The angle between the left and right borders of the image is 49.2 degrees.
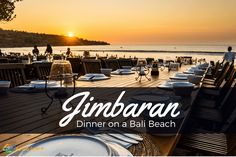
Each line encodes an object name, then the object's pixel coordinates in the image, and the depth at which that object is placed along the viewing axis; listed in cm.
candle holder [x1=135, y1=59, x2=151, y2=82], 368
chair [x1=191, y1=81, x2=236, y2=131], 336
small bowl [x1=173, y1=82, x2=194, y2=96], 235
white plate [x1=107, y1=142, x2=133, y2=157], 89
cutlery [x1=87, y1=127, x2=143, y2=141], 117
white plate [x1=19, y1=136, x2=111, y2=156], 84
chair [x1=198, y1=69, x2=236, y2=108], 408
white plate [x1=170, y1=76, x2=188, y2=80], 368
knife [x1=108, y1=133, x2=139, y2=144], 112
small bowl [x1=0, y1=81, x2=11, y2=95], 244
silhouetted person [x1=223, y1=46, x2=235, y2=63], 1380
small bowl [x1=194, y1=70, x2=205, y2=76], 482
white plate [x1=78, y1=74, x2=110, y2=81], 358
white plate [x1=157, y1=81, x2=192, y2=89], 280
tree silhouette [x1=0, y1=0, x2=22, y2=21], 1585
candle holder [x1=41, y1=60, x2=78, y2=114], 148
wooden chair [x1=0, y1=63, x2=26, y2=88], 332
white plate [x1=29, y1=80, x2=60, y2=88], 272
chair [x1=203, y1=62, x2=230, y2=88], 486
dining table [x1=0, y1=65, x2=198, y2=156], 112
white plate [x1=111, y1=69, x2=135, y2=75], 451
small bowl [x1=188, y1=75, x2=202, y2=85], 328
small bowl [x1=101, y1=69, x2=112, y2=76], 415
